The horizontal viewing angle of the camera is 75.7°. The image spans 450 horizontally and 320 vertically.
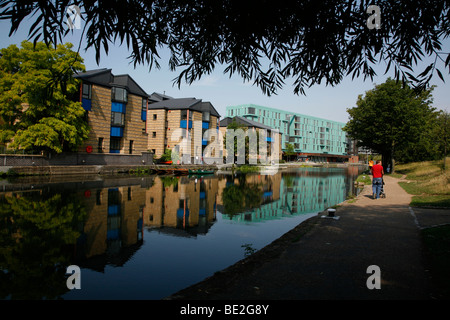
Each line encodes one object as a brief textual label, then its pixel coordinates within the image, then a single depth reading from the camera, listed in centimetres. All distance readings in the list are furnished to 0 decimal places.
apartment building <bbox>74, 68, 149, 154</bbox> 3497
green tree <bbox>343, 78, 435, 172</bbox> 3600
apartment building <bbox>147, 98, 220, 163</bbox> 5216
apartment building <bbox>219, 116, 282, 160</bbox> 7544
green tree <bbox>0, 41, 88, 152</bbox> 2503
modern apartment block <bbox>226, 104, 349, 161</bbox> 9872
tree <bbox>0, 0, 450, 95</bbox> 426
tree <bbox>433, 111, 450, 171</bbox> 2946
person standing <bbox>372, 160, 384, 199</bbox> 1471
